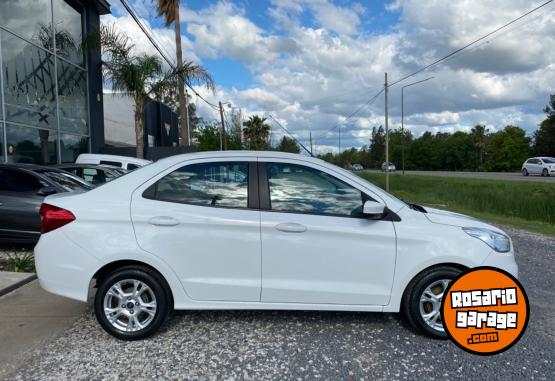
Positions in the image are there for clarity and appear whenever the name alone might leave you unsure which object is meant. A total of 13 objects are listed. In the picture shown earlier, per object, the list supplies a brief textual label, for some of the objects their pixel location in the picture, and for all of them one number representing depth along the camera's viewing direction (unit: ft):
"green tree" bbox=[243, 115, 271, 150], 184.24
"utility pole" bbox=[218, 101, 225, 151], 148.40
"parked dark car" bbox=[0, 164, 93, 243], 21.15
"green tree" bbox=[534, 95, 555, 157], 184.03
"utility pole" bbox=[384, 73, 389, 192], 74.84
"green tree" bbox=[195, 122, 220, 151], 182.80
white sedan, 11.56
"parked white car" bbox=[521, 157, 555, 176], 111.61
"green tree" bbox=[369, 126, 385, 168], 376.89
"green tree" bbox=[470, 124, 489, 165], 267.59
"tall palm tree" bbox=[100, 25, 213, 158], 51.13
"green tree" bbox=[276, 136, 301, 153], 172.98
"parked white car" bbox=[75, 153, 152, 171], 40.91
